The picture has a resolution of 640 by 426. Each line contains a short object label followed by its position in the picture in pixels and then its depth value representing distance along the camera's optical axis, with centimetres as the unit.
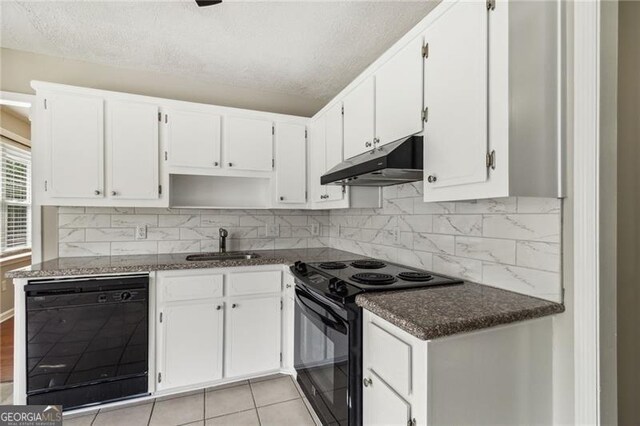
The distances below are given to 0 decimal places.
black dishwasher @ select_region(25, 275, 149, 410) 187
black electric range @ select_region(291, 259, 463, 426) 141
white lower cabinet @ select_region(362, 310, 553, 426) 104
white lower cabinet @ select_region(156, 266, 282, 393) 213
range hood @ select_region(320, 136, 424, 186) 147
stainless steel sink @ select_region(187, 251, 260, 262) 260
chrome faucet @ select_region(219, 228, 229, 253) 276
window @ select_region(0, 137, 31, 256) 357
